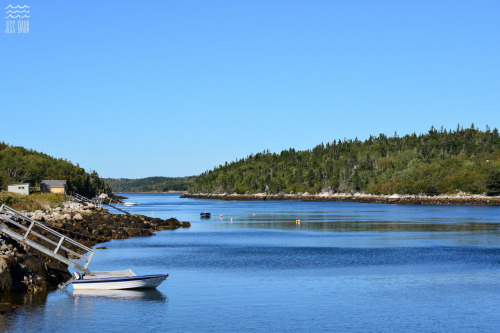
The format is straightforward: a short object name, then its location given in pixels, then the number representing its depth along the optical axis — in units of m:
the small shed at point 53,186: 140.76
